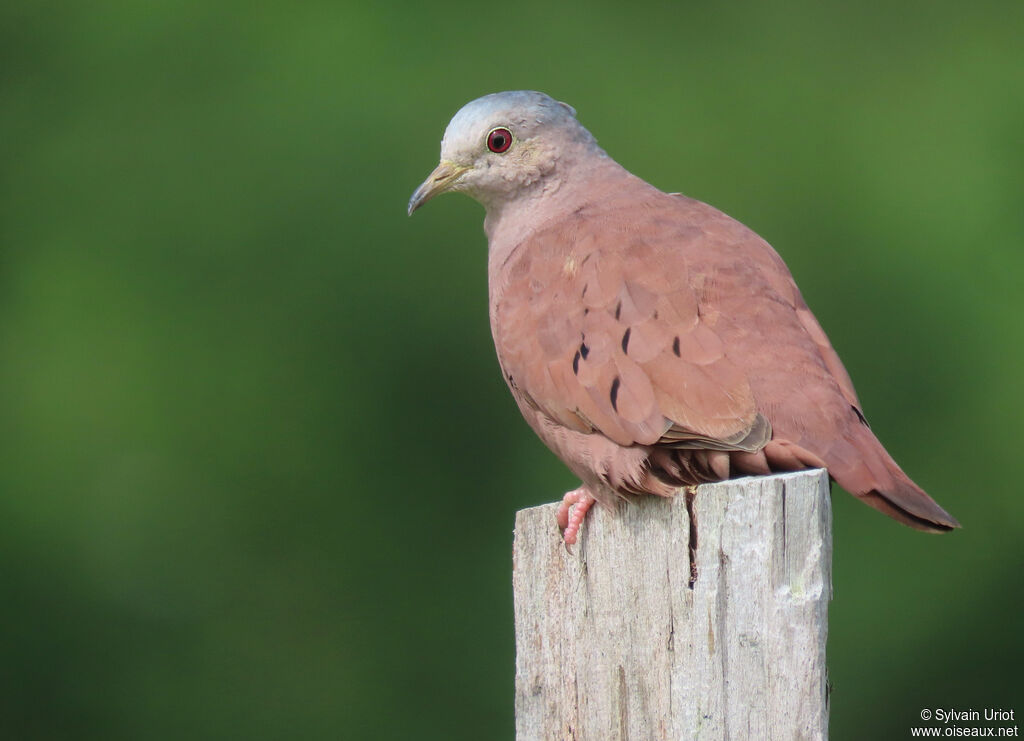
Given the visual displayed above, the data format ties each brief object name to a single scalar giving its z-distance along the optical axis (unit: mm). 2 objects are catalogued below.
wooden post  5598
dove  6566
